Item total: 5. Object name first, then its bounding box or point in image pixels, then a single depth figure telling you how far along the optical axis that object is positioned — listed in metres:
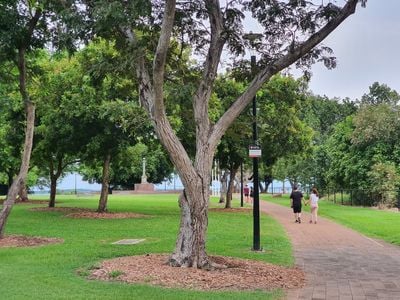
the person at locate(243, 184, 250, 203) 50.43
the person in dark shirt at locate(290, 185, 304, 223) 24.81
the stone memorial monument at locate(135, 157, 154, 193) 74.62
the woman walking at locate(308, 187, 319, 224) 24.71
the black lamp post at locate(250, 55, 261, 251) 14.19
